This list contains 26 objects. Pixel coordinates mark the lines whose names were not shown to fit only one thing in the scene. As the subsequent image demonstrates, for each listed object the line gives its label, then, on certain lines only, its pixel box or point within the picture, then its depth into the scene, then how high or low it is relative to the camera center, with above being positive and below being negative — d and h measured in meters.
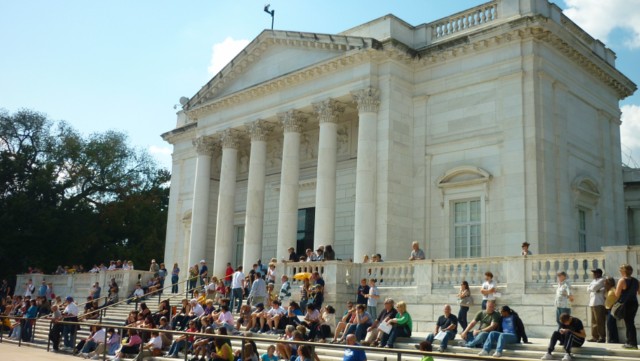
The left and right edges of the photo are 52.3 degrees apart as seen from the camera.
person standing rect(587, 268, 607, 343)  14.68 -0.03
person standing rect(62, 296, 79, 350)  21.59 -1.36
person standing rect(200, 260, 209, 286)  28.50 +0.73
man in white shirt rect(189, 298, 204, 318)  20.53 -0.66
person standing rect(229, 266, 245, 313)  23.25 +0.16
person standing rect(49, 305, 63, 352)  21.11 -1.60
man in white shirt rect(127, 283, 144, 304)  28.87 -0.24
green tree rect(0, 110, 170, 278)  43.91 +6.42
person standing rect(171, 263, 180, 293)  31.38 +0.54
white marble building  24.25 +6.69
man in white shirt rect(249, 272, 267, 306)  22.55 +0.00
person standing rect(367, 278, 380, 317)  19.34 -0.03
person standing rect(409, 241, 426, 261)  21.11 +1.44
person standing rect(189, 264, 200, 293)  29.15 +0.60
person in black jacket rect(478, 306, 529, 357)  14.23 -0.67
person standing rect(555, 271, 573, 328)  15.47 +0.17
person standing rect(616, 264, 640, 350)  13.55 +0.21
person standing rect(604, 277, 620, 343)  14.28 -0.06
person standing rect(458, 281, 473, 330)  16.96 -0.01
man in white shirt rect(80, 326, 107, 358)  19.55 -1.68
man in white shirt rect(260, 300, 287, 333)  18.80 -0.68
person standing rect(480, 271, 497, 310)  16.55 +0.29
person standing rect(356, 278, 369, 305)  19.64 +0.13
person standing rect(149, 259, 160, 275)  32.86 +1.00
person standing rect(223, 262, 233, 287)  27.40 +0.63
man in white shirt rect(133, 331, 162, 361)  17.80 -1.62
